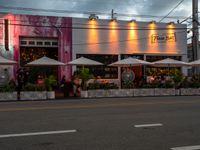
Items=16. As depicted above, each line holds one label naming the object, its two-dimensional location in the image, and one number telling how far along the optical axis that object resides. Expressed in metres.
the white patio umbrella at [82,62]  15.75
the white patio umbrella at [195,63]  17.63
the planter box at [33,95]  13.77
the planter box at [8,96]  13.47
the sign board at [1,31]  16.76
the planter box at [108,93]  14.88
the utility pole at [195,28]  19.02
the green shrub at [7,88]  13.62
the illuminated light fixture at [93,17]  18.63
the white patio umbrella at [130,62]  16.29
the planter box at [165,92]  16.03
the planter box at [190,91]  16.41
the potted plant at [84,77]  15.18
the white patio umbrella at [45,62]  15.23
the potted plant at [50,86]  14.27
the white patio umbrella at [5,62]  14.23
